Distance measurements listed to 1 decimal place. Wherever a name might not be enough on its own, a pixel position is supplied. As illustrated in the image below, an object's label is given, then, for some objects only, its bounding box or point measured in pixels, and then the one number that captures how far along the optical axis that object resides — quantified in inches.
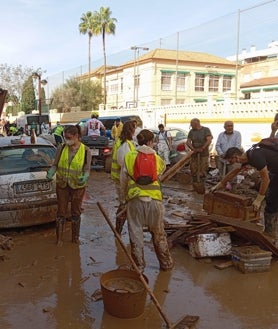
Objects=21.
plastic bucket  146.8
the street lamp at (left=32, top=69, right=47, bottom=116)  1223.2
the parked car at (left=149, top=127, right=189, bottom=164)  521.3
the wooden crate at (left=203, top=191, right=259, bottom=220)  234.7
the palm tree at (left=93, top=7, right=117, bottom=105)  2229.3
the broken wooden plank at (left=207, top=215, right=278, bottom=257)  203.6
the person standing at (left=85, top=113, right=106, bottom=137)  589.3
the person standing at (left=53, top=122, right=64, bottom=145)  610.5
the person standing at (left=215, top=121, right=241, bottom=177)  368.2
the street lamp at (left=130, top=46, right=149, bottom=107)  1903.5
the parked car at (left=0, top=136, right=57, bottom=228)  240.1
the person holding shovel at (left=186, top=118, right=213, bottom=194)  388.5
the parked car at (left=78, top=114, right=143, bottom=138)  794.5
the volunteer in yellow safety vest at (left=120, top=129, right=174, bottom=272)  179.9
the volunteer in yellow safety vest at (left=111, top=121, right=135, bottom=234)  229.5
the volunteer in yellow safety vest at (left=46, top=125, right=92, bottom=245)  228.5
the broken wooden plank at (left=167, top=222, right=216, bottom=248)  221.6
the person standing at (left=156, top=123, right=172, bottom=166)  495.5
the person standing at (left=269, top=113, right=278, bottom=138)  290.1
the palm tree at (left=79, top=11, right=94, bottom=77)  2276.2
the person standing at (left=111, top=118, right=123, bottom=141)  550.0
